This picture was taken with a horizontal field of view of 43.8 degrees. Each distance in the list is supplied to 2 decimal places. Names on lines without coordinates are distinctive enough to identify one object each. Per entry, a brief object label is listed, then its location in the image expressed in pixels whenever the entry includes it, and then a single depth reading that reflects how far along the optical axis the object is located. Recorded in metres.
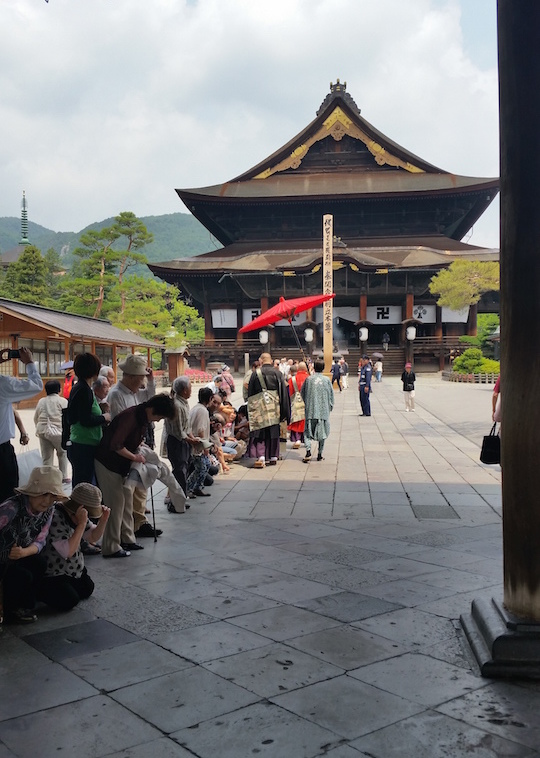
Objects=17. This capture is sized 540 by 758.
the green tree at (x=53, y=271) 74.25
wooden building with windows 18.61
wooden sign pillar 25.25
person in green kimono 9.93
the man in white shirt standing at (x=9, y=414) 5.12
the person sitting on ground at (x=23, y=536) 3.81
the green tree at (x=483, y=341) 34.72
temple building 35.59
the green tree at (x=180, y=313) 40.00
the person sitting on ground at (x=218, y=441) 8.91
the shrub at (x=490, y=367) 28.85
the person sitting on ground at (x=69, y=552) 4.07
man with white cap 5.80
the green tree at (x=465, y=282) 30.02
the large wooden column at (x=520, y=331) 3.27
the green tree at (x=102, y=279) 39.03
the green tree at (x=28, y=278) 49.65
